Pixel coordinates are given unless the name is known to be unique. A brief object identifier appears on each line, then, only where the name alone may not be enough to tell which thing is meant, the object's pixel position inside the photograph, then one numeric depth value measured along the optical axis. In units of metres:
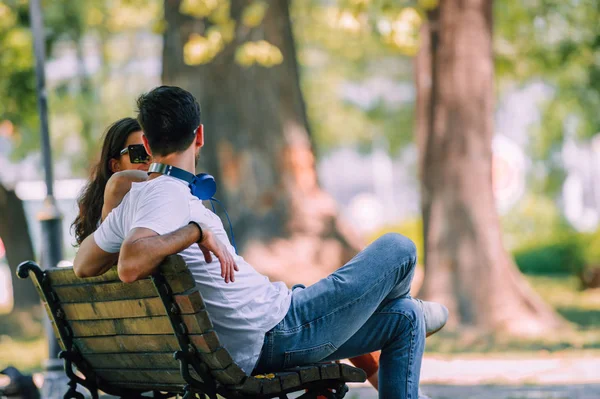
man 6.84
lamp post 12.88
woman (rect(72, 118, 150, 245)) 8.71
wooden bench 6.91
